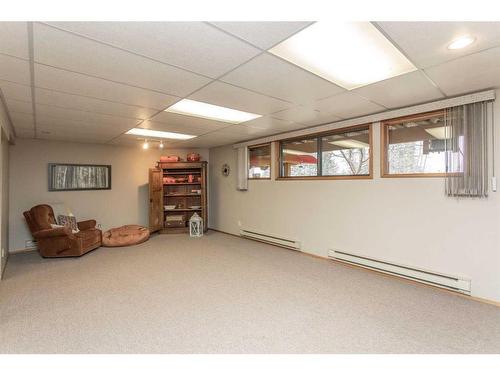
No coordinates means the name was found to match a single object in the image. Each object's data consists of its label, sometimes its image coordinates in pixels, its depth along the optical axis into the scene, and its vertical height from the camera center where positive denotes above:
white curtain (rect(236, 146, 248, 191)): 5.75 +0.46
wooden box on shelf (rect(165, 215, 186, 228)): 6.46 -0.87
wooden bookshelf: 6.32 -0.17
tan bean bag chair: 5.10 -1.03
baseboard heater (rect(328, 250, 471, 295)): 2.82 -1.12
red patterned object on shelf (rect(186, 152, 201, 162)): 6.54 +0.81
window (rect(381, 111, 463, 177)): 3.07 +0.53
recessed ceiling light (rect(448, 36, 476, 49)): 1.64 +0.98
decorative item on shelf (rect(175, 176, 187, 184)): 6.56 +0.20
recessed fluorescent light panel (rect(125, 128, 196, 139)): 4.48 +1.07
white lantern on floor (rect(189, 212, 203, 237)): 6.14 -0.96
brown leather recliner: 4.22 -0.85
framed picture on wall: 5.30 +0.27
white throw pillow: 4.55 -0.69
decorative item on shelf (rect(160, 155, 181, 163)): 6.44 +0.75
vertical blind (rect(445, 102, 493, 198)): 2.67 +0.41
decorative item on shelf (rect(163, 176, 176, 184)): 6.48 +0.20
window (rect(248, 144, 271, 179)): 5.46 +0.57
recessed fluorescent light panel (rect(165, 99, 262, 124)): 3.14 +1.07
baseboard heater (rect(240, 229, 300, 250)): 4.74 -1.09
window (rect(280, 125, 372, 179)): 3.85 +0.55
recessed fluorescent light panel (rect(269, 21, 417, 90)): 1.64 +1.04
